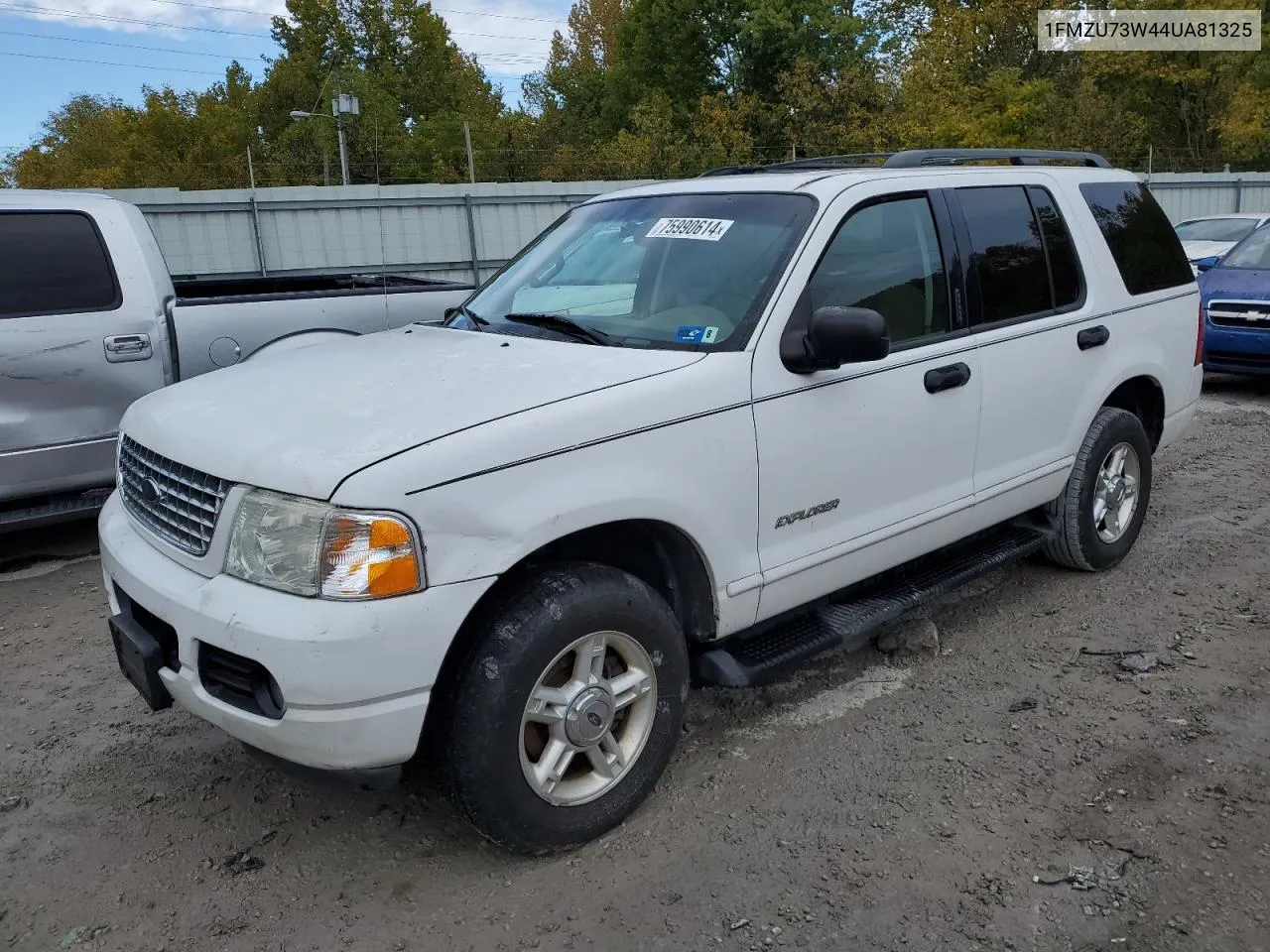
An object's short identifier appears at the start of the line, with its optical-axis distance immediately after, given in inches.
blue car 370.9
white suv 104.5
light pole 1557.6
